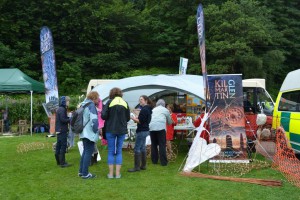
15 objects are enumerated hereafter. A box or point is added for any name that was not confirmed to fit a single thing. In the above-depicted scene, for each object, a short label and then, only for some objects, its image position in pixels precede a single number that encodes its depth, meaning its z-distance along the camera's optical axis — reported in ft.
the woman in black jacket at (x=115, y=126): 22.34
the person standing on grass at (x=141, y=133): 25.35
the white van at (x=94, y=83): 59.28
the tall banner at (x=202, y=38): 26.45
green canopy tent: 47.62
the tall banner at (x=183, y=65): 61.72
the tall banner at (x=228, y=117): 27.20
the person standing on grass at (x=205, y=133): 27.57
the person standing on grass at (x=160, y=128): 27.53
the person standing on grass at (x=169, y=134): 31.01
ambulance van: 26.51
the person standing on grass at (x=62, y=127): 26.66
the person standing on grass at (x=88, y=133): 22.68
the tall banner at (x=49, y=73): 37.57
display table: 32.01
